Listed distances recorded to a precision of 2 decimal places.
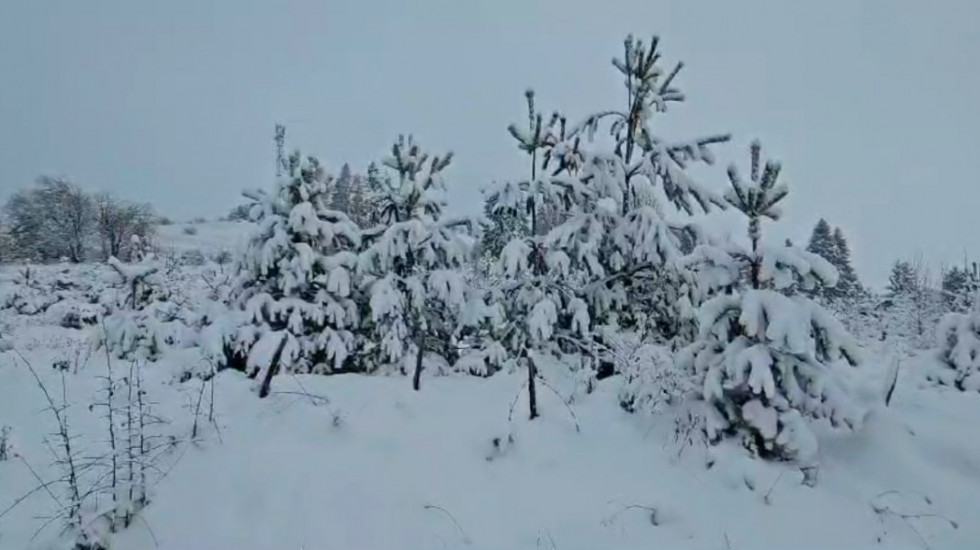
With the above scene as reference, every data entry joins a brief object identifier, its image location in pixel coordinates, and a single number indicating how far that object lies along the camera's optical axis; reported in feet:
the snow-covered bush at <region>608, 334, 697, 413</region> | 18.67
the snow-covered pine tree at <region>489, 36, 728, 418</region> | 24.49
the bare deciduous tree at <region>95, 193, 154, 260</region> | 145.48
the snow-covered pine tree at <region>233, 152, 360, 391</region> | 24.91
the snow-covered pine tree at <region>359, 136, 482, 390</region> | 24.26
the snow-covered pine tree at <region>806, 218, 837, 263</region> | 94.38
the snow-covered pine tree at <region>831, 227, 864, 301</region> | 75.21
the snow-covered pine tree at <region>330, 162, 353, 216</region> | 133.08
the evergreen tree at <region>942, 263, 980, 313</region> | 37.50
